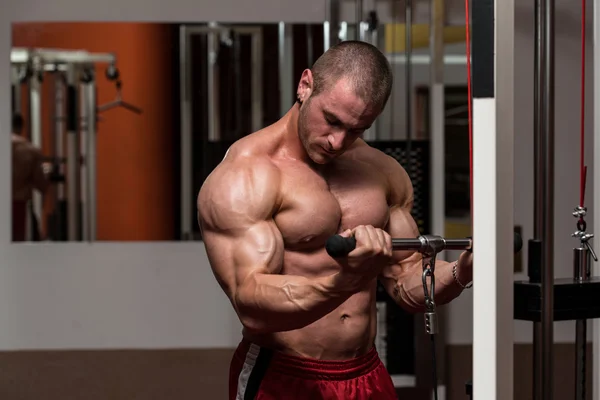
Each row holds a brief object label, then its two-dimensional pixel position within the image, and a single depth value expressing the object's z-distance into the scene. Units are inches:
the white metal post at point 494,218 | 79.5
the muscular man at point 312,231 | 96.9
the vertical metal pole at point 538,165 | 88.4
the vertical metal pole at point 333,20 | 159.0
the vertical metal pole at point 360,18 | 158.7
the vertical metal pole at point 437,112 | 160.4
